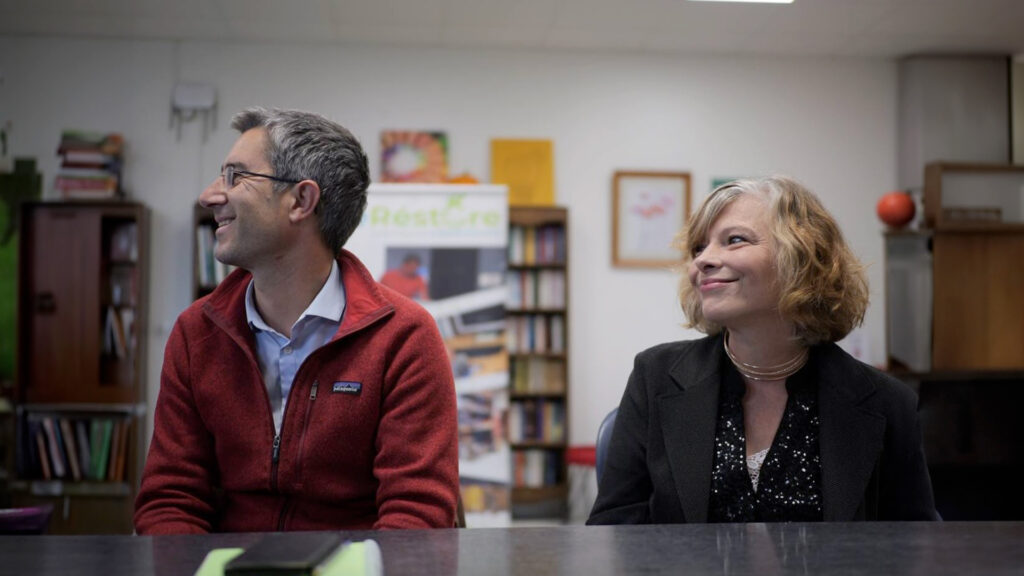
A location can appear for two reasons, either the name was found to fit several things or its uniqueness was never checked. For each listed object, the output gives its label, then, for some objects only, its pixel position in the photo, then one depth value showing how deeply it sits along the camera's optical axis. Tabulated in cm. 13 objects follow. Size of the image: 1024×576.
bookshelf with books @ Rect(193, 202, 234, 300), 515
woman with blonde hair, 151
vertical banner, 463
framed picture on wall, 565
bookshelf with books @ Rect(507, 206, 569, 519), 541
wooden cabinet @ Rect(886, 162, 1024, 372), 499
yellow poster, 558
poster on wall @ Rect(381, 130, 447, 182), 552
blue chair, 168
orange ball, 519
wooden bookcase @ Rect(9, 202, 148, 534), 493
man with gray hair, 150
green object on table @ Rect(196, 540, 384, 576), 69
